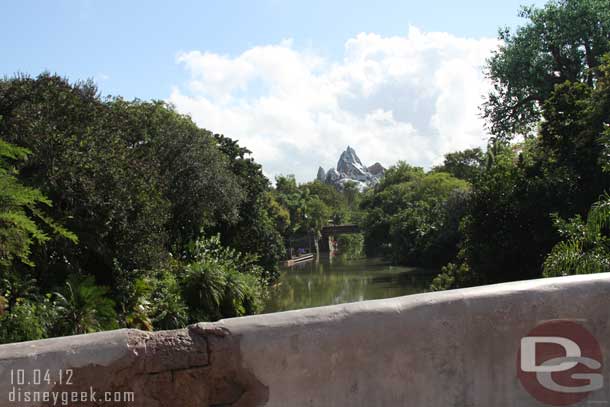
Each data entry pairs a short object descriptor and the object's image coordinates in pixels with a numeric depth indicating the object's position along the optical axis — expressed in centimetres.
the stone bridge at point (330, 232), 7562
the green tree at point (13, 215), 805
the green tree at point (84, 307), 1338
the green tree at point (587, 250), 941
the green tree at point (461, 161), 6309
